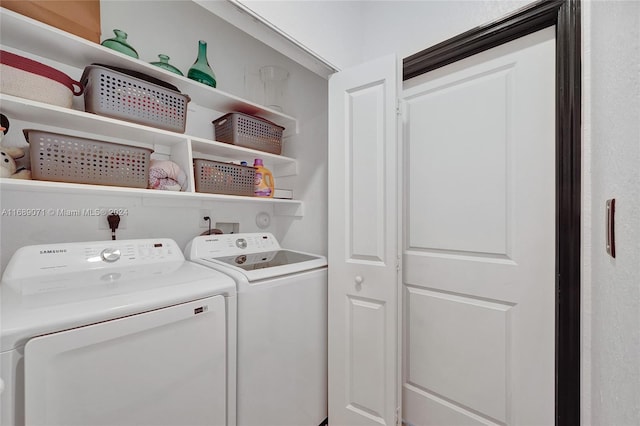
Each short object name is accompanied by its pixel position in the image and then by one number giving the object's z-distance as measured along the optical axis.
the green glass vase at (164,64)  1.48
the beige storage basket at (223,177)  1.59
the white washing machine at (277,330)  1.22
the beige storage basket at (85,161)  1.09
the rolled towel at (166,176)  1.45
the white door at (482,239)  1.21
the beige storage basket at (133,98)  1.21
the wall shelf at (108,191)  1.06
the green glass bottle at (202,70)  1.63
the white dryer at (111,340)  0.75
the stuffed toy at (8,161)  1.08
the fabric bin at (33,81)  1.00
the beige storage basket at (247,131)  1.74
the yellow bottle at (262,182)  1.91
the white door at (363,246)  1.36
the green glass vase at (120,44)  1.30
